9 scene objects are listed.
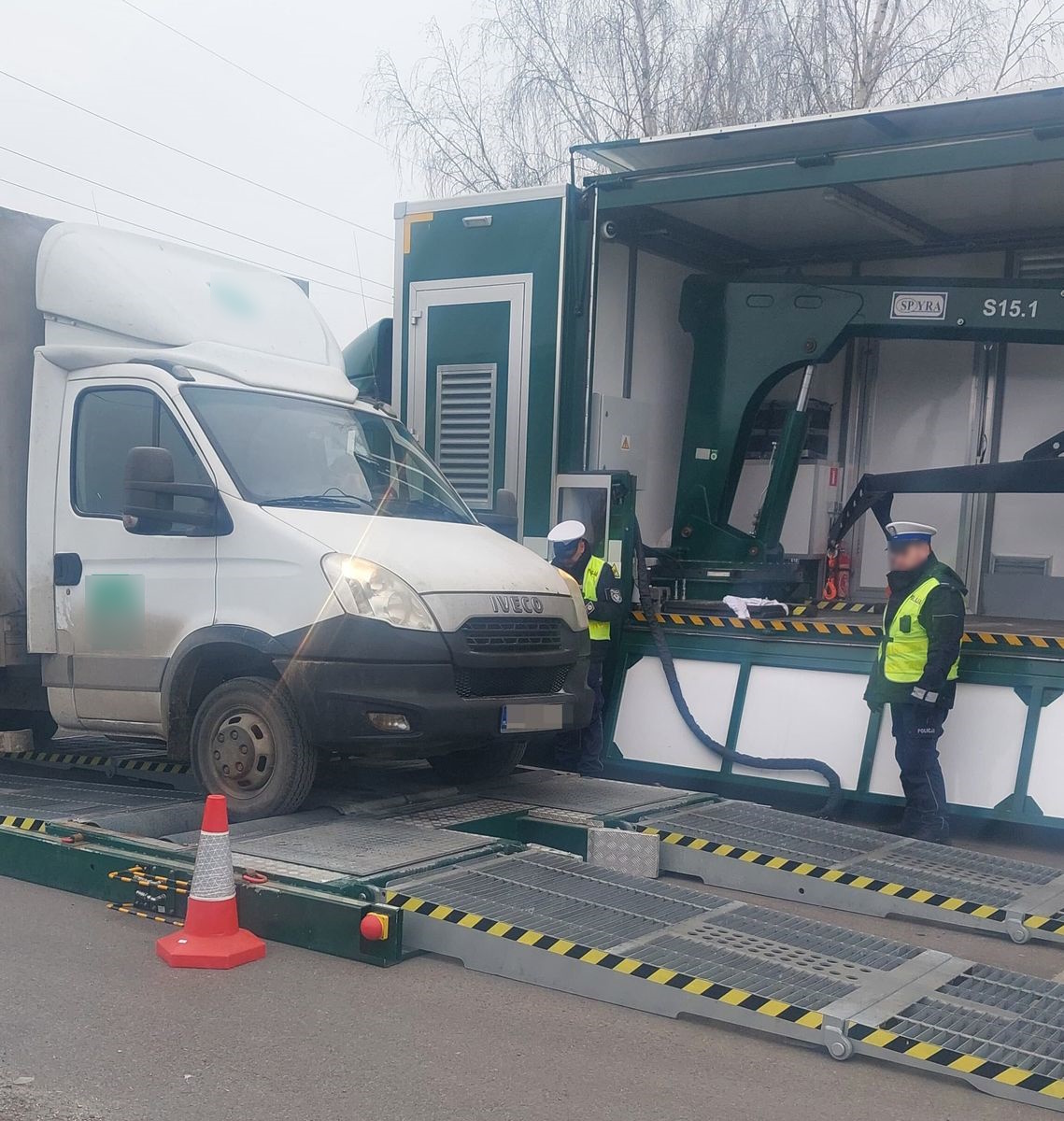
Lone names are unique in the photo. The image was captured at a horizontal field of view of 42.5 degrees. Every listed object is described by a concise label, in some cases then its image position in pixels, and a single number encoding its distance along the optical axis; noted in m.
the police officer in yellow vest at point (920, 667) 7.18
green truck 7.92
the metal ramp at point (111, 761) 7.95
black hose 7.80
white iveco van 6.34
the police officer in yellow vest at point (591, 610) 8.57
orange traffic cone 5.08
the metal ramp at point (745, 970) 4.23
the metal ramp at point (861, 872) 5.77
